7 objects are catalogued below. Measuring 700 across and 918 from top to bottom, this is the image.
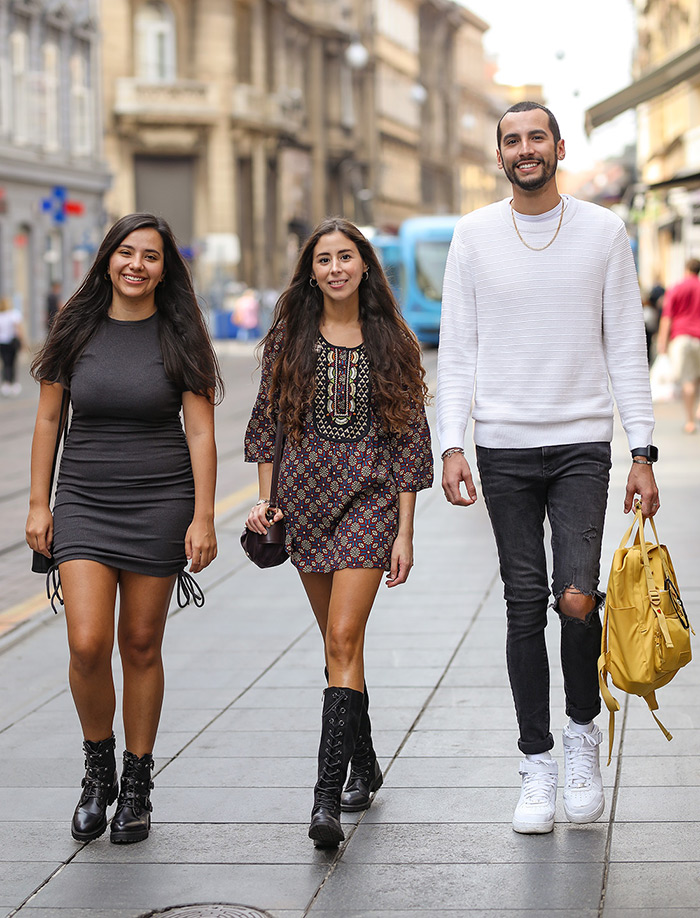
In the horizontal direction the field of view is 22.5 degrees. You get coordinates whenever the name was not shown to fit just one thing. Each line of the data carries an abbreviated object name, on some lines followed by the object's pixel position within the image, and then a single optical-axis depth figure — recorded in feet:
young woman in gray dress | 16.28
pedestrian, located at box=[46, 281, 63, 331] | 129.79
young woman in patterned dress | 16.11
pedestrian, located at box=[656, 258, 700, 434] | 60.39
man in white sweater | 15.84
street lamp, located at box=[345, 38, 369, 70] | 203.31
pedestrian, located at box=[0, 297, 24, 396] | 94.22
